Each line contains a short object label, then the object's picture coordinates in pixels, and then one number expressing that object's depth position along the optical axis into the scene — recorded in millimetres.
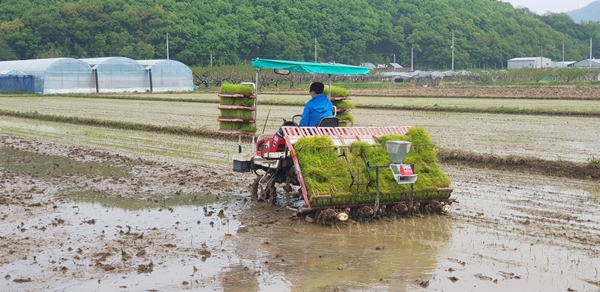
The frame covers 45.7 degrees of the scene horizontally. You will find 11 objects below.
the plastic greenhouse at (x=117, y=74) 61656
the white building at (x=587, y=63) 112938
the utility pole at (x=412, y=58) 121438
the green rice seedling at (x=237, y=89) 14875
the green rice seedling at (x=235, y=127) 15289
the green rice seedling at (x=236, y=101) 15211
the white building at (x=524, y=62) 121000
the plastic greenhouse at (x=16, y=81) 59156
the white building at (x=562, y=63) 122188
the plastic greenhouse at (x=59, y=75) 57875
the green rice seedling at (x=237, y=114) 15117
